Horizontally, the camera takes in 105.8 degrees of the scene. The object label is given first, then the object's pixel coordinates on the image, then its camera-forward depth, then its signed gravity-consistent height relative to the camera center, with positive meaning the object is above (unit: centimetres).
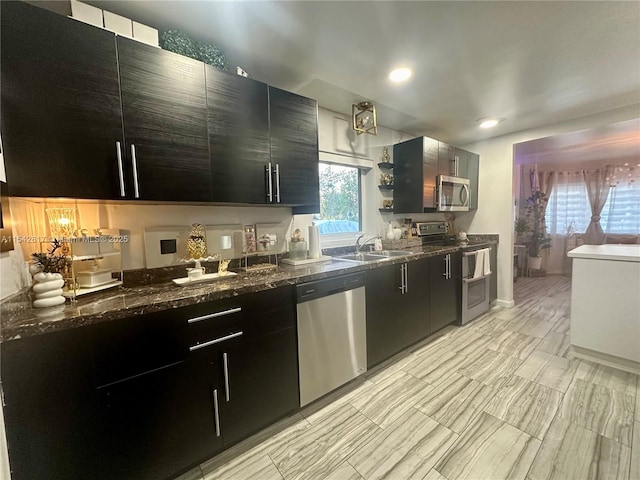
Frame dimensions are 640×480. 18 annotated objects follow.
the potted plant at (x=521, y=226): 522 -19
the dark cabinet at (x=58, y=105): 99 +57
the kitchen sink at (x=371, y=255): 246 -35
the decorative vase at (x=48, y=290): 101 -24
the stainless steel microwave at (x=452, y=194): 302 +34
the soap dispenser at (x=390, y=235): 293 -16
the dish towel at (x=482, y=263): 296 -57
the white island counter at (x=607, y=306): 196 -79
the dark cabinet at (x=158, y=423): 103 -89
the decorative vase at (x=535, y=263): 523 -100
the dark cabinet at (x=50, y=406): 87 -65
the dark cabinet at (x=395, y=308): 201 -78
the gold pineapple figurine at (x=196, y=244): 159 -10
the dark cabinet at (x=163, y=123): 123 +58
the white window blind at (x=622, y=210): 456 +7
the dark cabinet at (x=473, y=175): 352 +64
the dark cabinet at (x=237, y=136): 147 +59
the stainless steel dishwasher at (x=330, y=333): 161 -78
